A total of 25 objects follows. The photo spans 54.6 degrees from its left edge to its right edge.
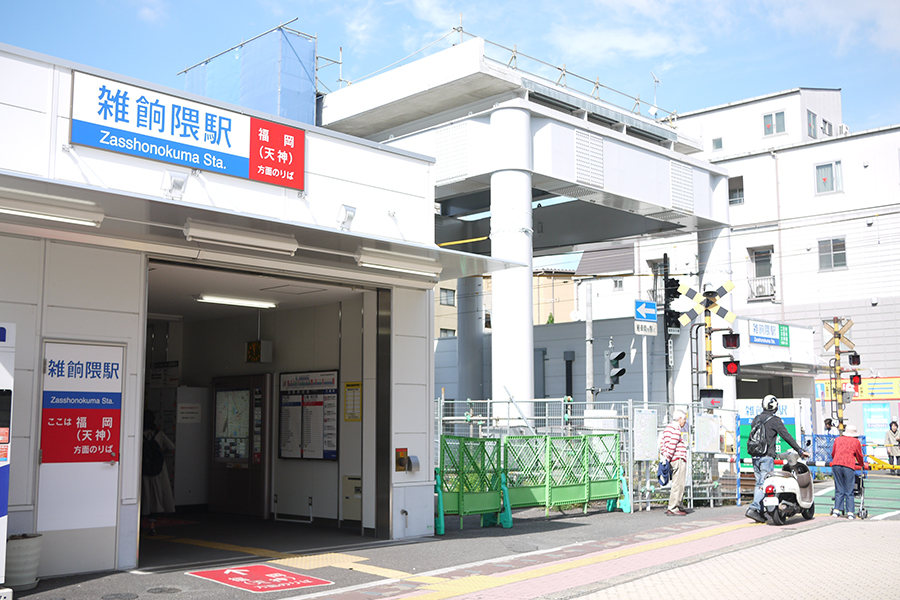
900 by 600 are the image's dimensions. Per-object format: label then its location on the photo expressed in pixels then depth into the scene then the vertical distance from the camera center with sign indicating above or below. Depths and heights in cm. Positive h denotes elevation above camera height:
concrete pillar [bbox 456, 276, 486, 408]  3195 +229
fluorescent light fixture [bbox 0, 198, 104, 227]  818 +179
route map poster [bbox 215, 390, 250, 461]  1546 -44
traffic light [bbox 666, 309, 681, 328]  2130 +201
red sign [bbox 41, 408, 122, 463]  902 -37
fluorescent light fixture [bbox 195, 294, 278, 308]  1386 +158
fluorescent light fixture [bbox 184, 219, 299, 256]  943 +182
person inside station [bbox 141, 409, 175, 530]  1367 -129
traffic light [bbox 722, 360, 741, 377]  2061 +78
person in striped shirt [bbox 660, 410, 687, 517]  1527 -97
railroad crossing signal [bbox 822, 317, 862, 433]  2753 +141
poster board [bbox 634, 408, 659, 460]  1595 -66
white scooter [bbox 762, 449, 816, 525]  1353 -143
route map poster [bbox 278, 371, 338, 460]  1371 -24
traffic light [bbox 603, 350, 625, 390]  2294 +85
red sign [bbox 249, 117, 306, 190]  1067 +304
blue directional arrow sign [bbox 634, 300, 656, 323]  1991 +204
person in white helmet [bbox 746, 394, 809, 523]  1380 -76
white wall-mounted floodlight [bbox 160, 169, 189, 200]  991 +243
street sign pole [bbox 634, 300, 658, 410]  1991 +188
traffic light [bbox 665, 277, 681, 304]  2173 +275
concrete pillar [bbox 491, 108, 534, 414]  2189 +389
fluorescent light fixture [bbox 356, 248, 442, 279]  1097 +178
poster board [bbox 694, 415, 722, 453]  1716 -69
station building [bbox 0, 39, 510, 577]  888 +150
